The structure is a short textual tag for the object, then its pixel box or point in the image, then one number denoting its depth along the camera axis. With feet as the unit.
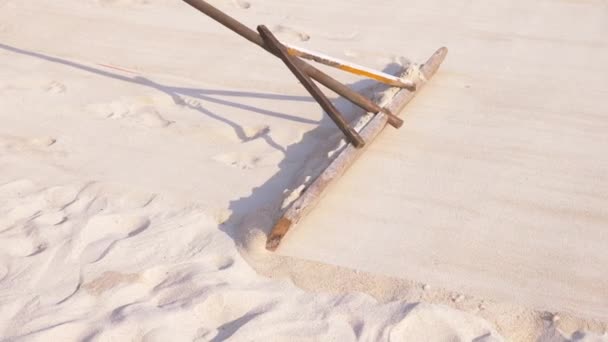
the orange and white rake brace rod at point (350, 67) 11.10
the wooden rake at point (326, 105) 9.07
